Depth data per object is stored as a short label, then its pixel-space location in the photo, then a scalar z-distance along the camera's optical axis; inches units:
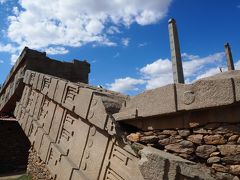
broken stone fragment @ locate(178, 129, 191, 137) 89.6
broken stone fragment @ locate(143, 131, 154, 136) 100.4
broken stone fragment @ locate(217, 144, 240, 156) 78.1
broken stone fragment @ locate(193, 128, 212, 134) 84.6
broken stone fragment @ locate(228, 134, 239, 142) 79.0
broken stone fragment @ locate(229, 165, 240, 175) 77.9
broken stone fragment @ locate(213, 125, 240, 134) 78.7
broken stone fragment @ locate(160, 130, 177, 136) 93.4
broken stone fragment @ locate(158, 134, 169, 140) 96.0
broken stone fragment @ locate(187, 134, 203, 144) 86.2
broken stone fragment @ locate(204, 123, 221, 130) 82.6
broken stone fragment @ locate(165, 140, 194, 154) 88.7
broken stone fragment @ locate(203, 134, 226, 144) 81.3
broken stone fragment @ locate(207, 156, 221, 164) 82.1
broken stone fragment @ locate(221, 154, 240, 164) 78.0
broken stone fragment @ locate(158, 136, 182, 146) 92.7
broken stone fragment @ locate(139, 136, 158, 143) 98.7
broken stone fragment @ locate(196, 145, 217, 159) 83.6
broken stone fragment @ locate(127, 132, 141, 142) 103.3
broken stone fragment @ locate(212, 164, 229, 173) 80.1
